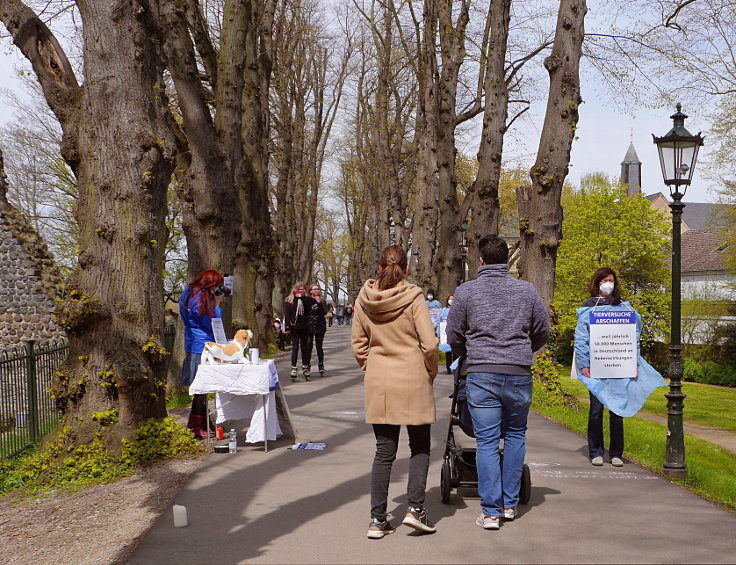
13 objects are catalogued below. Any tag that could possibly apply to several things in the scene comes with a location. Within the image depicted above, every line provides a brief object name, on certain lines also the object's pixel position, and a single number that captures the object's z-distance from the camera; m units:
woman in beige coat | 5.54
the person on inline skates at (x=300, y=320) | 16.17
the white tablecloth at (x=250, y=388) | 8.82
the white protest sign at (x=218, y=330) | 9.48
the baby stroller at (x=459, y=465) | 6.37
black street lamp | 7.92
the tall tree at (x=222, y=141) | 13.37
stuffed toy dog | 8.94
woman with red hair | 9.59
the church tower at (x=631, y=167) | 115.69
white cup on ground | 5.86
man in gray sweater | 5.70
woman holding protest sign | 7.97
